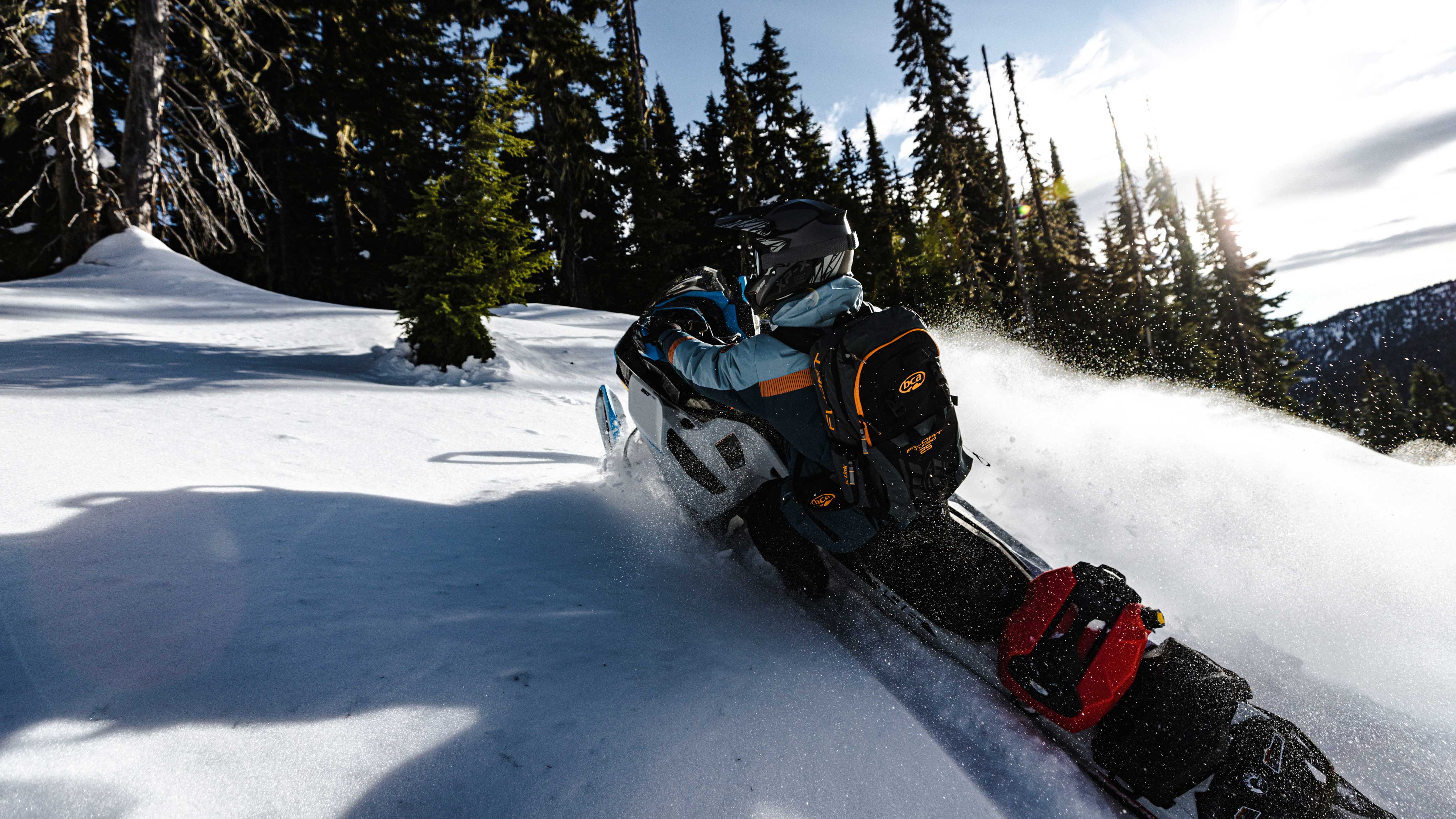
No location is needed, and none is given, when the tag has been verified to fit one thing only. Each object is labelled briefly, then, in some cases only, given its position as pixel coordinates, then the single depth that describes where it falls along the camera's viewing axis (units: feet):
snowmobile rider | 7.43
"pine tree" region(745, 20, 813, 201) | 90.38
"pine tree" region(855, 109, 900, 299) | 90.17
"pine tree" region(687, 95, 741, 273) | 85.35
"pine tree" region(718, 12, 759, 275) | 79.87
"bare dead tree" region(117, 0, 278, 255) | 36.68
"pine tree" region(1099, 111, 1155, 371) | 84.17
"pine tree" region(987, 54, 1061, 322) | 86.12
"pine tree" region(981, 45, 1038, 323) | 72.38
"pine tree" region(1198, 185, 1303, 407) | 88.12
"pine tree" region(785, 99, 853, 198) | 93.81
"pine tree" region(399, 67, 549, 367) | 27.43
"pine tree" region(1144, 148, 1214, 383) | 88.28
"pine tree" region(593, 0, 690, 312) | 73.87
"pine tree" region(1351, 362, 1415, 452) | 104.47
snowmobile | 5.64
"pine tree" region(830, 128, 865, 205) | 95.25
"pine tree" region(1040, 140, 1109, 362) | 85.30
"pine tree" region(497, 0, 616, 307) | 59.62
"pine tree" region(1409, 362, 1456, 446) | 102.58
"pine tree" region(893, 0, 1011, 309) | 72.79
